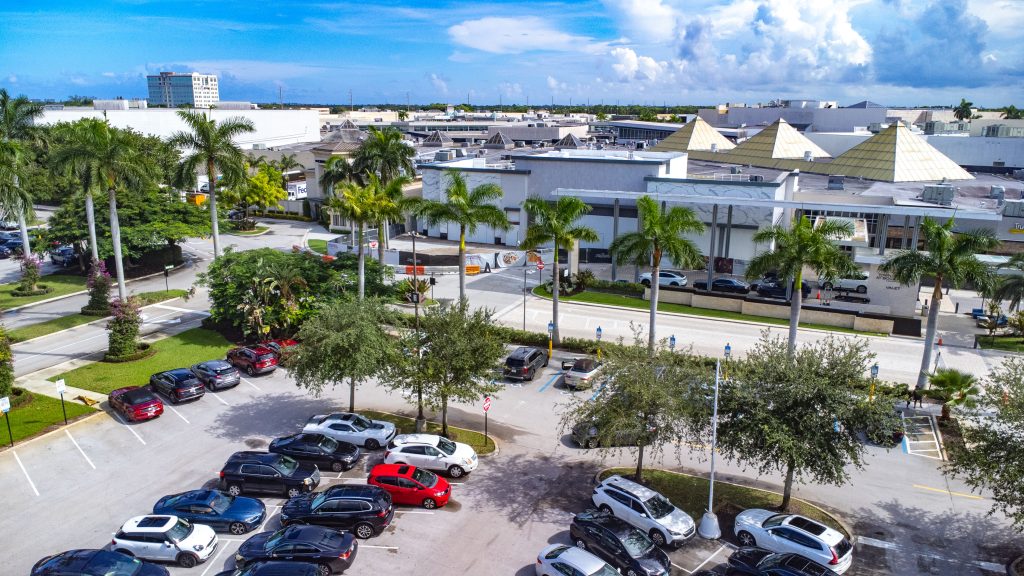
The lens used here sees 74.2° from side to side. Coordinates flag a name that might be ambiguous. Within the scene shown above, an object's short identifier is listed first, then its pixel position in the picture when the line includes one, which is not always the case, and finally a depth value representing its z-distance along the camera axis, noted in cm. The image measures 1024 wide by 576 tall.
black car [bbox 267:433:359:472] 2570
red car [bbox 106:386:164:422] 2989
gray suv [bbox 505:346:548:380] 3441
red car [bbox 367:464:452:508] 2294
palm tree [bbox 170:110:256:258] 4434
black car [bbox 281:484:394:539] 2122
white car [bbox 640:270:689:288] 5056
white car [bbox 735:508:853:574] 1936
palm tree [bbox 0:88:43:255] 5841
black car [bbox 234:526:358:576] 1906
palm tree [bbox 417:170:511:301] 3634
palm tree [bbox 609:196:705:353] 3197
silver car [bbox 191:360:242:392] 3338
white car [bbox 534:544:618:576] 1812
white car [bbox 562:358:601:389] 3309
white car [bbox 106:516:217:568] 1992
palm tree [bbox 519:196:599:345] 3641
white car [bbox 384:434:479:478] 2511
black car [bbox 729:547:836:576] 1819
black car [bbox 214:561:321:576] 1786
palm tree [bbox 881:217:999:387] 2922
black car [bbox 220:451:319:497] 2373
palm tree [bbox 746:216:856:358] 3008
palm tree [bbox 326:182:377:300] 3662
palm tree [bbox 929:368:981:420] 2845
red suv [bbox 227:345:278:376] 3547
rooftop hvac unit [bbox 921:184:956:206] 5516
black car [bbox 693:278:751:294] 4878
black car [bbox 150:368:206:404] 3180
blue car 2156
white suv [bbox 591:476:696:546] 2086
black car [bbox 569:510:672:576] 1898
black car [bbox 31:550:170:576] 1827
